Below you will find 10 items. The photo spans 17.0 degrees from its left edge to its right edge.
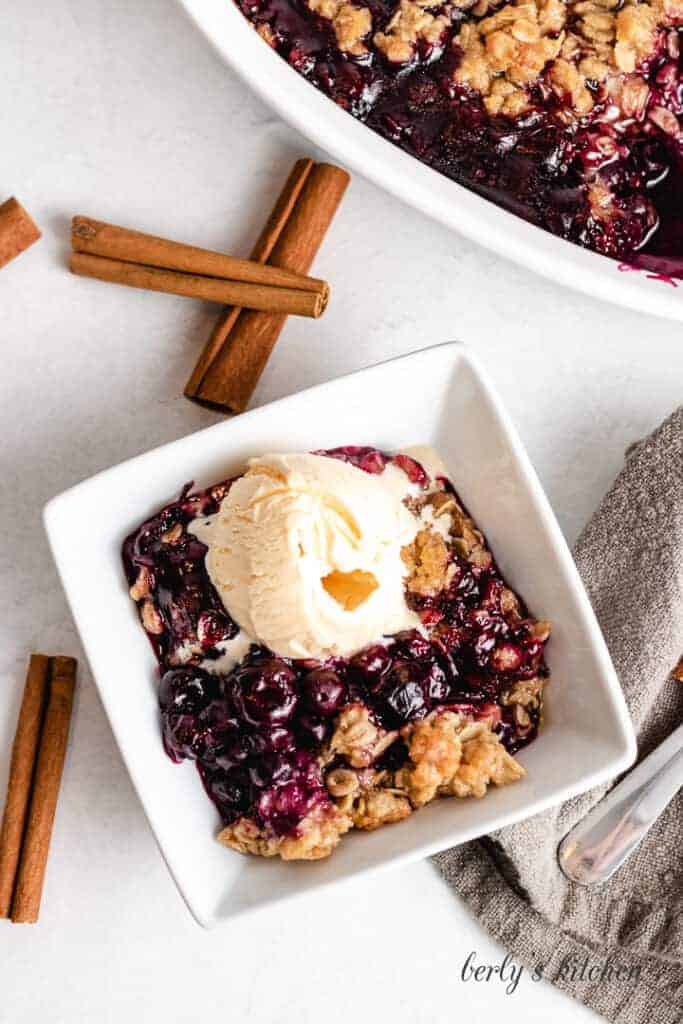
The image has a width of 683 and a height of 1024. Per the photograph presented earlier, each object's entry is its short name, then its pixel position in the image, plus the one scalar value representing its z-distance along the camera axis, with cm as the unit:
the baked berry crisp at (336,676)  61
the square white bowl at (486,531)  61
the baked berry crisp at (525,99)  65
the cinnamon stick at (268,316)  66
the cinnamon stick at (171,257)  66
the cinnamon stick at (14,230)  66
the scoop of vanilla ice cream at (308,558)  61
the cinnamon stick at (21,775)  65
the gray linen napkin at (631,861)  65
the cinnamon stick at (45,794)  65
